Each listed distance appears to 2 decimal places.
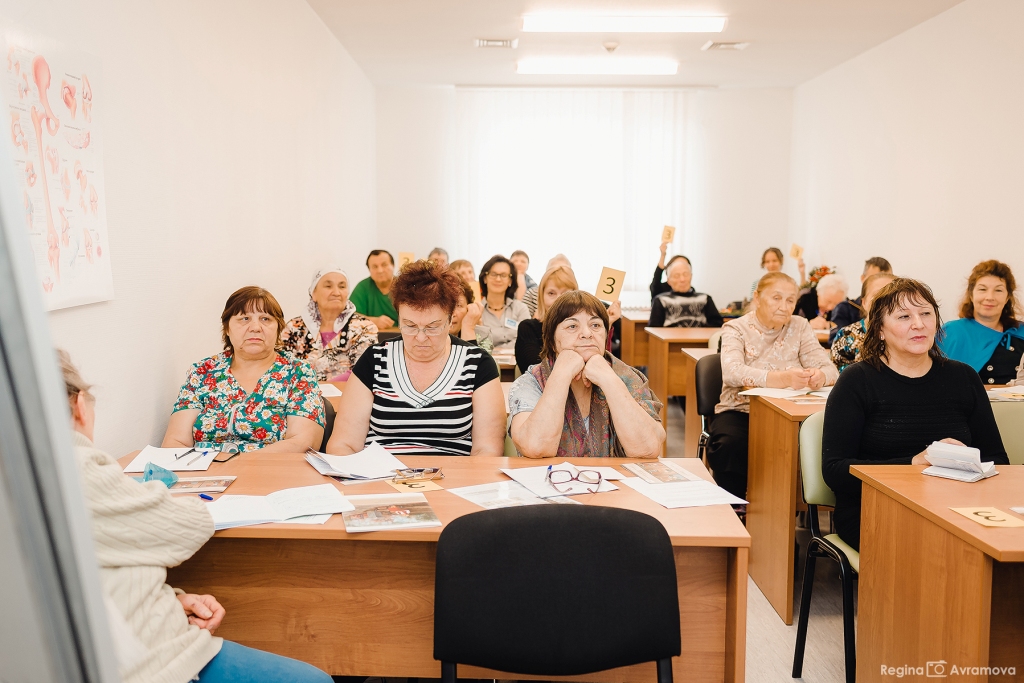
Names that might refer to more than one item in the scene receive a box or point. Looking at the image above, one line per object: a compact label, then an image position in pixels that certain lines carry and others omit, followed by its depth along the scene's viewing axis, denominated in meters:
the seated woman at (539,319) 3.75
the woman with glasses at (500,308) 5.31
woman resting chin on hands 2.26
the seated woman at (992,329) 3.88
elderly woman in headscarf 4.24
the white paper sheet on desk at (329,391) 3.38
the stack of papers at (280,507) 1.70
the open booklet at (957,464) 2.04
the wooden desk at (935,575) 1.66
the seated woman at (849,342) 4.17
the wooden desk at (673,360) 5.23
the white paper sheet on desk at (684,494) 1.83
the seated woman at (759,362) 3.54
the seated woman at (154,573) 1.32
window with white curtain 8.35
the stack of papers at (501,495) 1.83
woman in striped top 2.49
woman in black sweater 2.37
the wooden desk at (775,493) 2.83
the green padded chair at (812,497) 2.45
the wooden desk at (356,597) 1.78
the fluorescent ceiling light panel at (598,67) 7.06
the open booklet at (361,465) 2.05
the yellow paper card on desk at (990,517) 1.70
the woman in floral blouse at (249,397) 2.68
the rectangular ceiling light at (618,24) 5.68
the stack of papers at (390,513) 1.67
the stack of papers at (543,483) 1.90
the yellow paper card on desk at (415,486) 1.94
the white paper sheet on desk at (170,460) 2.14
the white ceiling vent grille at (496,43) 6.33
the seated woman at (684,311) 6.33
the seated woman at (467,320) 4.58
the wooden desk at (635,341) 6.66
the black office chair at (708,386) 3.82
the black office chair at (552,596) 1.46
